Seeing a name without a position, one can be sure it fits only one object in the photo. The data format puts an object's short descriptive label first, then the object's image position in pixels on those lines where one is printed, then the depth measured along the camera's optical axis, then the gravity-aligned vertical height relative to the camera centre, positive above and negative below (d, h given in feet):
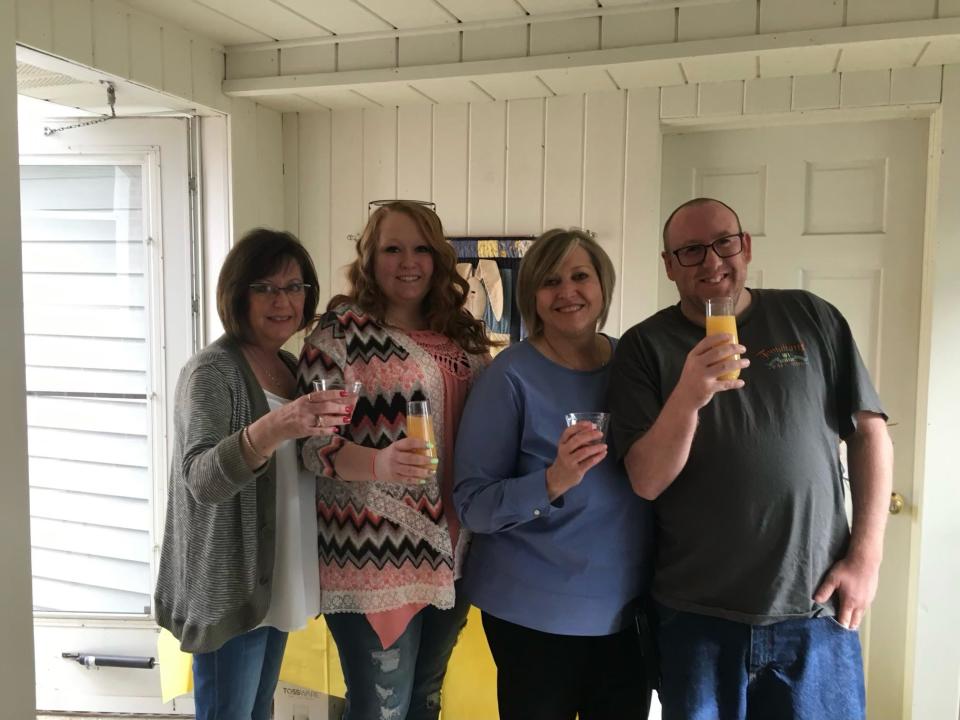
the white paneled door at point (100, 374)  9.54 -1.09
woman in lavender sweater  5.11 -1.58
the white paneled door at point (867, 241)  8.61 +0.76
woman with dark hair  5.20 -1.53
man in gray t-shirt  4.77 -1.31
